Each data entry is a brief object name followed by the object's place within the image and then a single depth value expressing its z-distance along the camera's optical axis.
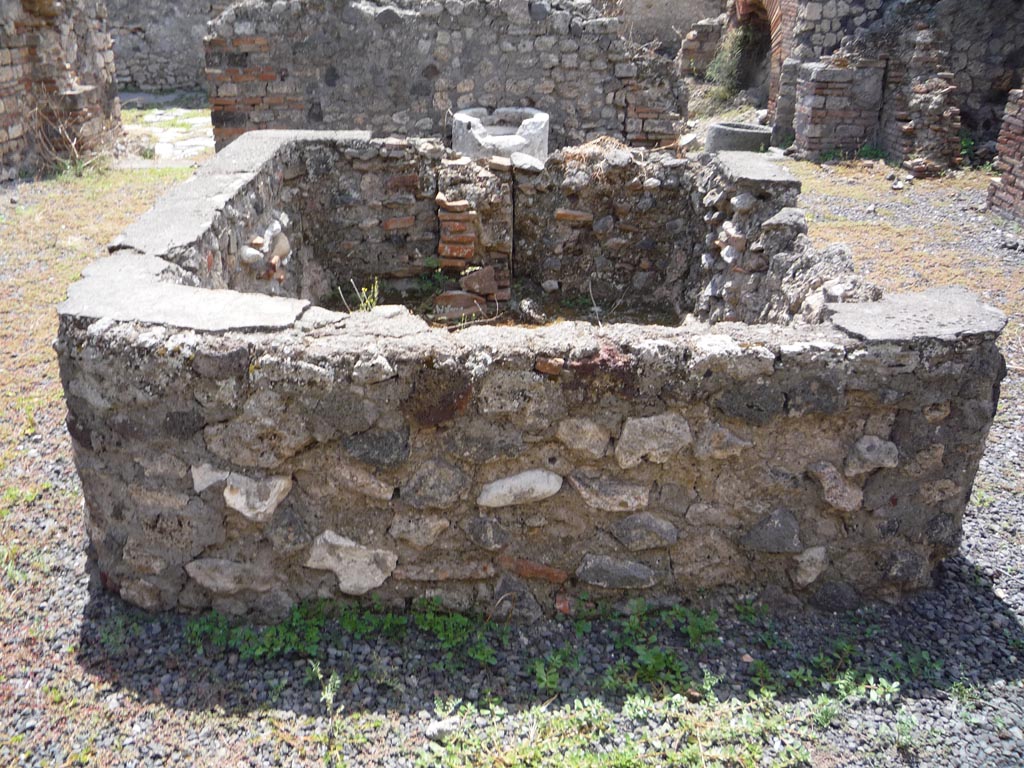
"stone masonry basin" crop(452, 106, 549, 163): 7.12
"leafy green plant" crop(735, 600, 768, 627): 2.64
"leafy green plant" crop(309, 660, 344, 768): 2.20
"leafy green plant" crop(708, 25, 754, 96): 13.33
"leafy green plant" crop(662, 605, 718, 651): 2.56
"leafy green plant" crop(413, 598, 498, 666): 2.52
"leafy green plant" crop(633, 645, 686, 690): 2.43
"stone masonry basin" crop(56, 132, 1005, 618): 2.40
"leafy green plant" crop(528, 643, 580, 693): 2.41
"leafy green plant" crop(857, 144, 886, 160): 10.05
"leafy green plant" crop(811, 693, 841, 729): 2.29
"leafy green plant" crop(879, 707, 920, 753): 2.24
